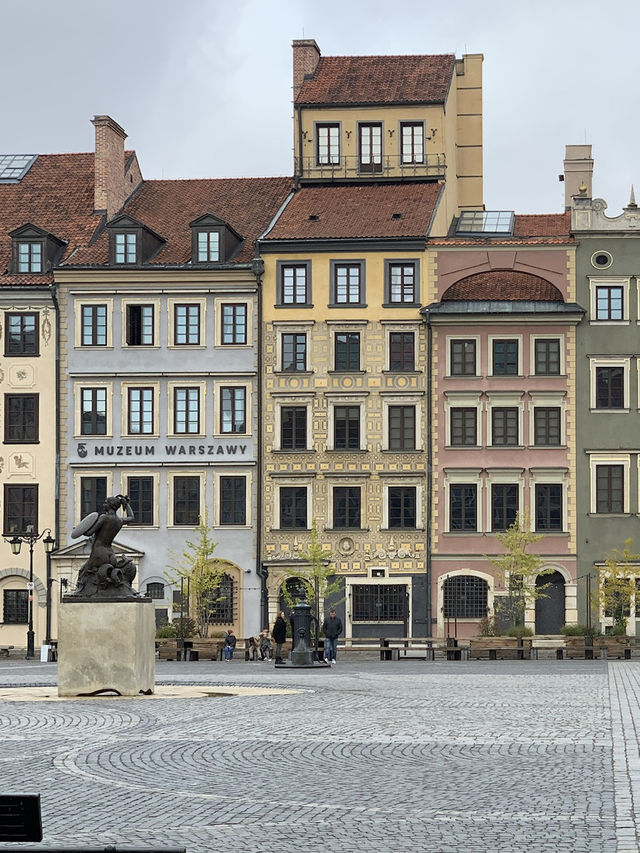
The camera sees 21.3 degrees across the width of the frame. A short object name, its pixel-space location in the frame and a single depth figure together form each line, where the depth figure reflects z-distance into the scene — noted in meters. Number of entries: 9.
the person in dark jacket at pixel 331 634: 45.81
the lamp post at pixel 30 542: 51.89
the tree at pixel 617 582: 54.38
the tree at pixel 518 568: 56.09
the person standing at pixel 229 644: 47.97
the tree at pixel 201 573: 57.16
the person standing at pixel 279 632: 45.56
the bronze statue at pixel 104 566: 26.95
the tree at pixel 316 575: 57.28
